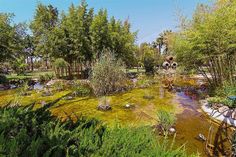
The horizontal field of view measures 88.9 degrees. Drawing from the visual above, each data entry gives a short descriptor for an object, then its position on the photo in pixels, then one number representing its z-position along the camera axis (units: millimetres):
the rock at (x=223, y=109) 4434
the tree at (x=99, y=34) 11203
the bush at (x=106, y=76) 6297
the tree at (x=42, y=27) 11855
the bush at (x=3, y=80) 10102
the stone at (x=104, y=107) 4848
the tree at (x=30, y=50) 20362
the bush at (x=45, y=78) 11140
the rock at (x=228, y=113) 4165
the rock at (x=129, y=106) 5051
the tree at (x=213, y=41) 5173
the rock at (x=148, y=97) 6034
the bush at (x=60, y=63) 10873
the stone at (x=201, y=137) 3304
